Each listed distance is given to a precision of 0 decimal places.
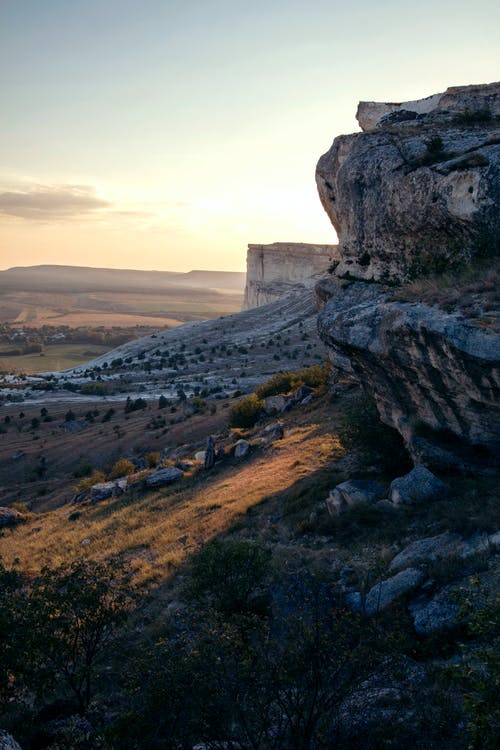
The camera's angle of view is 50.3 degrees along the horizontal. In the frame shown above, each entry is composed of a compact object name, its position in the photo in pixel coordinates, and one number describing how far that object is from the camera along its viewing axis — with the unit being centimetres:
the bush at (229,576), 991
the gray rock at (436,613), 792
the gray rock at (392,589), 875
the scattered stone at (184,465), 2467
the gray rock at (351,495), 1351
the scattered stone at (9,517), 2356
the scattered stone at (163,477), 2323
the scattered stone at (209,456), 2362
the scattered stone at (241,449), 2358
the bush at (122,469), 2795
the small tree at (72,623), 810
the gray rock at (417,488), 1218
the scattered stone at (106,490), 2402
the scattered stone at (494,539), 924
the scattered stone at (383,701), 649
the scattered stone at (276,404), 2928
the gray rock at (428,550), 972
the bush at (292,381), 3166
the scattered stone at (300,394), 2912
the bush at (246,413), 2922
